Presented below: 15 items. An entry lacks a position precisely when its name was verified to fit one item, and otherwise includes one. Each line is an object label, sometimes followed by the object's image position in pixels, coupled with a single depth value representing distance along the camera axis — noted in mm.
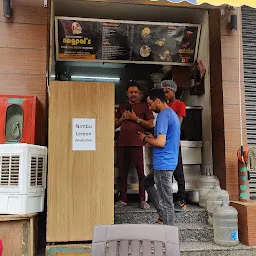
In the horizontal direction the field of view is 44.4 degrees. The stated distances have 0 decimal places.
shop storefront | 3449
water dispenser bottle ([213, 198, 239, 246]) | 3671
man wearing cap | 4297
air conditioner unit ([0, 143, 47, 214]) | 3197
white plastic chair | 1704
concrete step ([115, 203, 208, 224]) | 3994
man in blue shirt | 3414
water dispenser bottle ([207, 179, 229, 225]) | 4070
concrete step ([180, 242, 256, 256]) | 3469
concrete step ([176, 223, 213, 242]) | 3824
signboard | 5188
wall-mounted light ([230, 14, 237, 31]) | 4543
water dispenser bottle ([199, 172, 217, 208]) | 4441
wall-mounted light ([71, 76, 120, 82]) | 7308
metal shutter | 4492
